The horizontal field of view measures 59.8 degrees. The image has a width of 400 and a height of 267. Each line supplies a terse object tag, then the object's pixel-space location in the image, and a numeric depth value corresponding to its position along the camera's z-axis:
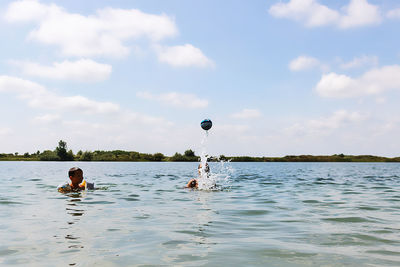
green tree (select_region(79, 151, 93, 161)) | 133.12
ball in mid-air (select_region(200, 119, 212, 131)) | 19.59
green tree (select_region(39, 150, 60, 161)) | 133.62
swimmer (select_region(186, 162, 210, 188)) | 20.17
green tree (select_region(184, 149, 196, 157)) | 115.17
